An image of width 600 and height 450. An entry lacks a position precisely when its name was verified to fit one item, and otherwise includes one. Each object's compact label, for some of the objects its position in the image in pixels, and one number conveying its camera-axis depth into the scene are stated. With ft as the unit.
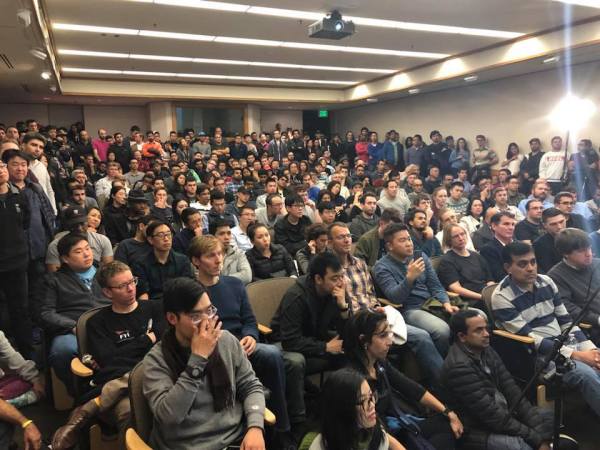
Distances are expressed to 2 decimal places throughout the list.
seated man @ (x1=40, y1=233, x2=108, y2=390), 7.66
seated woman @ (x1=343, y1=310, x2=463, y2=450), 6.36
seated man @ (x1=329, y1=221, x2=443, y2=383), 8.70
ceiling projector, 18.34
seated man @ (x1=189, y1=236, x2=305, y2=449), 6.98
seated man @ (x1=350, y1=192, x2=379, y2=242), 15.61
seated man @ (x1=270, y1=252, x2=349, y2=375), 7.60
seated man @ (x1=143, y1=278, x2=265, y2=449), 4.86
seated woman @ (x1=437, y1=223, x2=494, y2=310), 10.87
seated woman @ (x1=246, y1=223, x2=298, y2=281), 11.28
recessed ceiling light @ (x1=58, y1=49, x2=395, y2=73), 25.46
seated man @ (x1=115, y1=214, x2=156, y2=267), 9.87
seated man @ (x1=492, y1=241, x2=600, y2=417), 8.40
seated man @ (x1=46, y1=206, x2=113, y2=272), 10.65
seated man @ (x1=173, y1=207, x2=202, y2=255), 12.35
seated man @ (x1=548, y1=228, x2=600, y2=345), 9.34
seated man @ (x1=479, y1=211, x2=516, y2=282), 11.59
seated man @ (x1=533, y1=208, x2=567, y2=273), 11.96
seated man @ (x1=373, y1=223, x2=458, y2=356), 9.53
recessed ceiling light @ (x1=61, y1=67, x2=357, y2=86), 30.40
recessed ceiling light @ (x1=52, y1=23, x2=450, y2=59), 20.74
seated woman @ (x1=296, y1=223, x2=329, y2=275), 10.99
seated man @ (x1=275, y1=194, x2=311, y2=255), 13.75
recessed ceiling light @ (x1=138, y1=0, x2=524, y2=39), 17.83
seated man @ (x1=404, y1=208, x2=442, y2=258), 12.65
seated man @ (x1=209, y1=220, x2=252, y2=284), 10.50
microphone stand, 5.28
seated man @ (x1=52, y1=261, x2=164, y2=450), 6.09
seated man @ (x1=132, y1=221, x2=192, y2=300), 9.61
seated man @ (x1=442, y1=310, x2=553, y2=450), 6.54
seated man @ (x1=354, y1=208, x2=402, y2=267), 12.35
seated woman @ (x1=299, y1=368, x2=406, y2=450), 4.90
